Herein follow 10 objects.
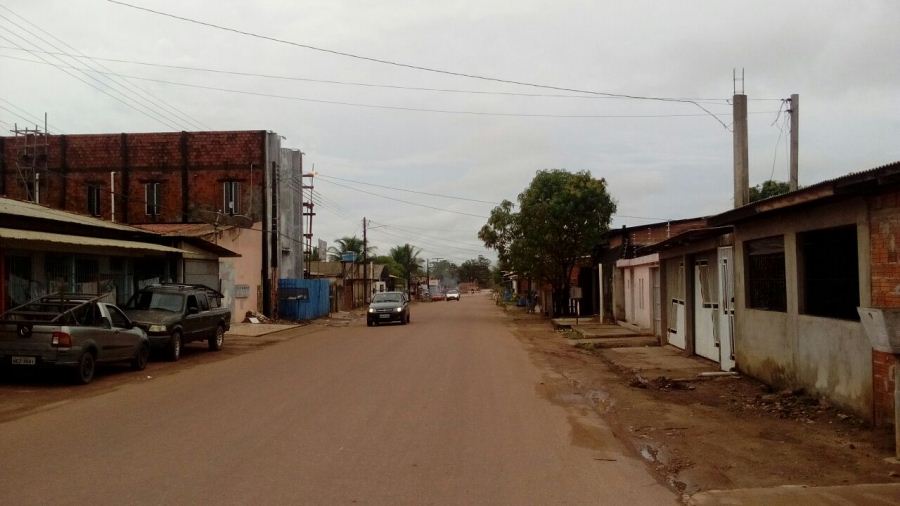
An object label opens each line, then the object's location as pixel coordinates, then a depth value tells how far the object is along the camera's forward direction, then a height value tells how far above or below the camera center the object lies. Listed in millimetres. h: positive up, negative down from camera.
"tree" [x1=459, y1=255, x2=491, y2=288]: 167125 +2383
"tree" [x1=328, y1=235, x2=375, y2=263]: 75438 +3784
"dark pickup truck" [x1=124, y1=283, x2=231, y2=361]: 17672 -796
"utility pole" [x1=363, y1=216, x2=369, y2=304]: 64956 +1791
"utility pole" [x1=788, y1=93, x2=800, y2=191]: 19531 +3834
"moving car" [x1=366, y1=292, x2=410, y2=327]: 35125 -1366
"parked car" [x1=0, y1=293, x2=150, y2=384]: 12875 -922
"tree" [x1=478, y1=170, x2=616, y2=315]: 36438 +2880
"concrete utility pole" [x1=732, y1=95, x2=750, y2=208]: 19344 +3249
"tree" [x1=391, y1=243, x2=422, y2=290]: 96438 +3228
